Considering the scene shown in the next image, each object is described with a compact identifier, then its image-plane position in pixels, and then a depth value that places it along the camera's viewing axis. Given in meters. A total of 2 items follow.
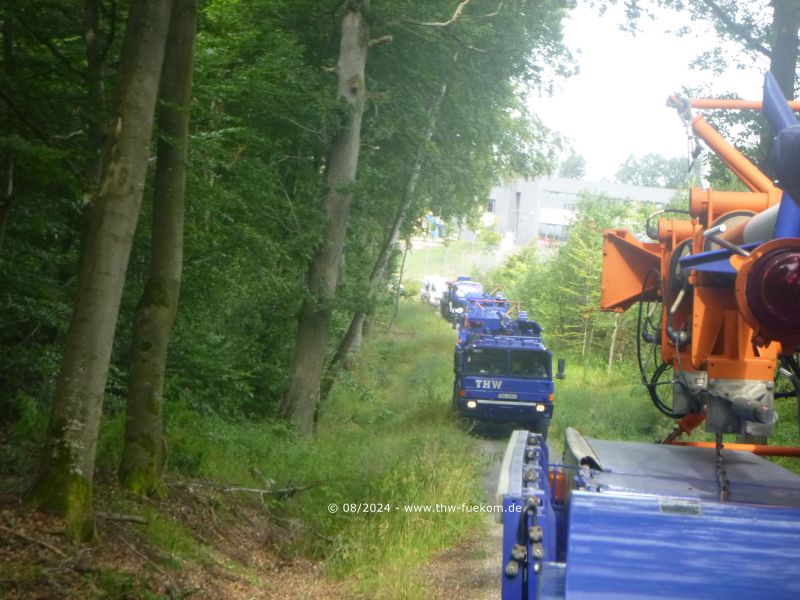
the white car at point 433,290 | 63.78
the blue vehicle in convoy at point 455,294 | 49.13
